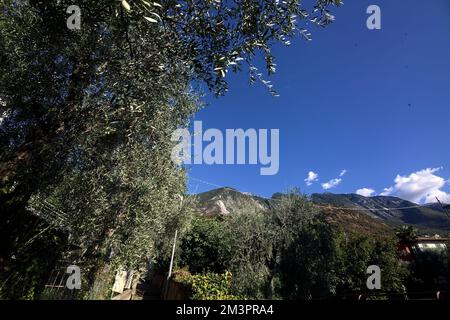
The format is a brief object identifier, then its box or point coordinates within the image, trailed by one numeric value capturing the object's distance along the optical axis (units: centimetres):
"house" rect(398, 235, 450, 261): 3572
